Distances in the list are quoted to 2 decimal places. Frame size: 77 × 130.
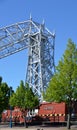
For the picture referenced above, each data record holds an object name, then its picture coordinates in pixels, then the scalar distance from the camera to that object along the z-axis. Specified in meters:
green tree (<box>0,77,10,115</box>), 38.14
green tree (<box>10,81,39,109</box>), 34.56
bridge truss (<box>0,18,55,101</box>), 52.07
